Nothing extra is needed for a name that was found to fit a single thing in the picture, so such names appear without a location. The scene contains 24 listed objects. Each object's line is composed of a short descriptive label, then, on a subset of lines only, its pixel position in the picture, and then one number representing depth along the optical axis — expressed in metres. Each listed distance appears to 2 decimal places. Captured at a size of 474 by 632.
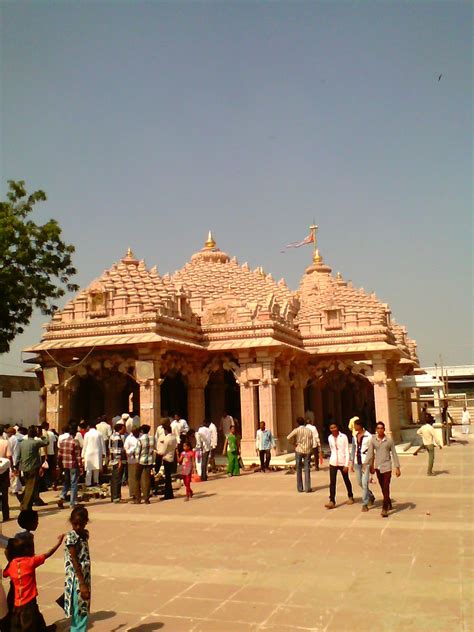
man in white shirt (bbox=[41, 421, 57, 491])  14.20
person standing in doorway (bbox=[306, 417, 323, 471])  13.00
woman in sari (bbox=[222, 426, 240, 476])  16.12
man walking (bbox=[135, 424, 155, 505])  11.98
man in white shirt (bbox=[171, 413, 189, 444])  15.97
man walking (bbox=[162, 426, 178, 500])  12.69
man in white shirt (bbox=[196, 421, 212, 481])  15.62
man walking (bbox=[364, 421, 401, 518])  9.88
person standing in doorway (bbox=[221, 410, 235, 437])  20.36
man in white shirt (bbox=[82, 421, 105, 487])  13.73
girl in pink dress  12.37
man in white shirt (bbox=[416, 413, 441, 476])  14.85
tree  16.27
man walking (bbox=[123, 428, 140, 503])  12.42
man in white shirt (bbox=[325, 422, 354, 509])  10.95
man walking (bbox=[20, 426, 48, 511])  10.59
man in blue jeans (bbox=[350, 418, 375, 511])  10.46
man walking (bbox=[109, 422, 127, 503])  12.57
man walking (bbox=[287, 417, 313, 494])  12.55
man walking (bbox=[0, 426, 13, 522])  10.55
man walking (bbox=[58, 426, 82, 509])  11.97
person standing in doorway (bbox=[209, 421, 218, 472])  16.14
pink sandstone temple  19.16
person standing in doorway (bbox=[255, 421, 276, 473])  16.45
